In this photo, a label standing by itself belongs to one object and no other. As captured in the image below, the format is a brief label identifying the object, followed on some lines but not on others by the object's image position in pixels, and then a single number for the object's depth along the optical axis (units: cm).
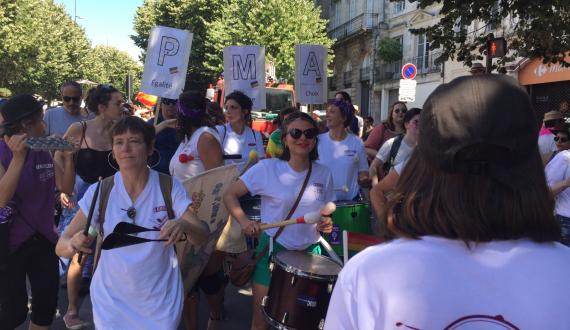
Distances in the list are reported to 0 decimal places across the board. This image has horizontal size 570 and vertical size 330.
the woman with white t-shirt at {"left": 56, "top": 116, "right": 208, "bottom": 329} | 258
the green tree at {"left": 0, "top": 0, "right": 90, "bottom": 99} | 2727
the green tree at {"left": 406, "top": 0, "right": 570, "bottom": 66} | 667
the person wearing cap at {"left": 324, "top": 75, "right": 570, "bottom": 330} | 108
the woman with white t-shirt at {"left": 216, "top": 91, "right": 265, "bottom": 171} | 577
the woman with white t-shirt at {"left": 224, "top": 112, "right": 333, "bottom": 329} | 333
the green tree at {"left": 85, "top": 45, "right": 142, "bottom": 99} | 4926
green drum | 403
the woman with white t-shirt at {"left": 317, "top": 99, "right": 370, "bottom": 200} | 508
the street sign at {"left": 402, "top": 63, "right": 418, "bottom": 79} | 1503
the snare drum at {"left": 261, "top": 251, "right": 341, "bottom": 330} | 279
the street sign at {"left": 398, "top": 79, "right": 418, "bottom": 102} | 1348
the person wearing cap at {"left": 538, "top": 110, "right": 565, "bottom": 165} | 575
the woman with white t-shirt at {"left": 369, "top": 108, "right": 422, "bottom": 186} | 485
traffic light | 791
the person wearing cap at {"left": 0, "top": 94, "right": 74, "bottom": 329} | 320
